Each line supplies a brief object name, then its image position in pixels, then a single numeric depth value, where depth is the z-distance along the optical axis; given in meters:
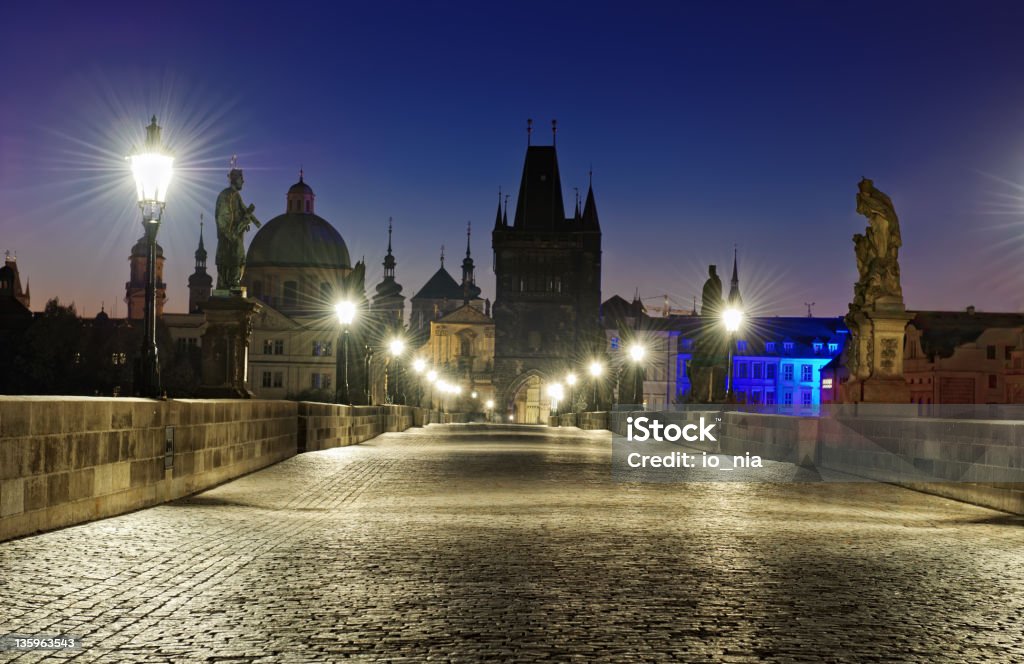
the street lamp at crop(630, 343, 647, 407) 50.19
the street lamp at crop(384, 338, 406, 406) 64.28
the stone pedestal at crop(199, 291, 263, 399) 27.73
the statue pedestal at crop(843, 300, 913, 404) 24.81
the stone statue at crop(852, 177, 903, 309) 25.33
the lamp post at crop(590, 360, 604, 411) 70.56
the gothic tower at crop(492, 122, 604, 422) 144.25
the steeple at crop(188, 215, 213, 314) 187.41
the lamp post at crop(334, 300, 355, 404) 36.62
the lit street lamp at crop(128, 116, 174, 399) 16.00
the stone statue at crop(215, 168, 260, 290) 29.83
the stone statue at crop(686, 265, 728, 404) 35.38
